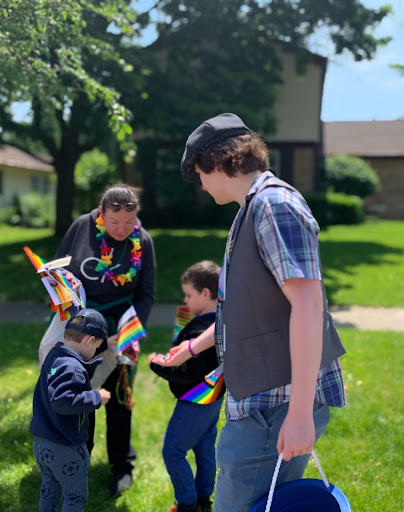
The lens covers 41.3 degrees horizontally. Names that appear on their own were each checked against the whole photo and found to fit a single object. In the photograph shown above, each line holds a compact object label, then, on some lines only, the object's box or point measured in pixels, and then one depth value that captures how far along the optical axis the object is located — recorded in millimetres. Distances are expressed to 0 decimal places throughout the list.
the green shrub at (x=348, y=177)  23000
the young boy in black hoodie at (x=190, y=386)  3217
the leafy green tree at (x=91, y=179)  20069
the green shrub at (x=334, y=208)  20031
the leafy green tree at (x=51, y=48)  3840
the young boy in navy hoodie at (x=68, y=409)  2617
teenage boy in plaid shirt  1803
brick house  25734
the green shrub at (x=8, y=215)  23422
